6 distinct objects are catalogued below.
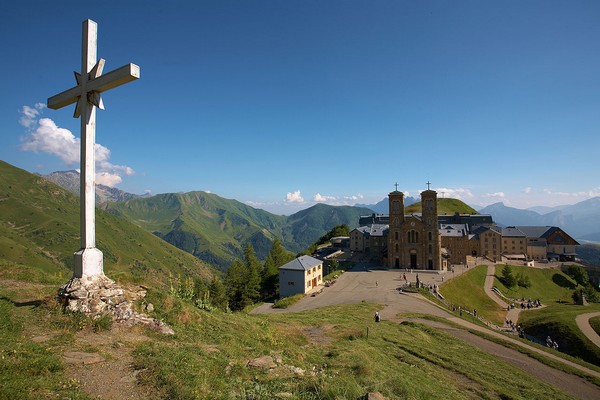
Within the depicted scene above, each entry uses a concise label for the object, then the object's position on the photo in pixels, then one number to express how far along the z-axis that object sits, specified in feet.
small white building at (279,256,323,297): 149.28
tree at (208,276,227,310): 177.07
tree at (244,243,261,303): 180.75
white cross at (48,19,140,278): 33.91
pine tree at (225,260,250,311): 180.67
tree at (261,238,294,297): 198.29
